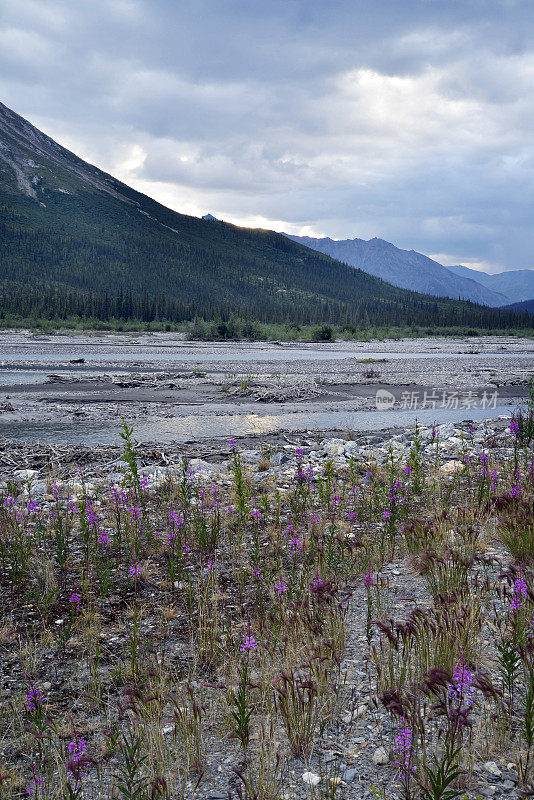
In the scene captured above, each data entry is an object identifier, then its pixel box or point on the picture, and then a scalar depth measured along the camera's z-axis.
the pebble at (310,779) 2.67
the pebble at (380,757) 2.79
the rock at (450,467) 9.79
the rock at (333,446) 11.94
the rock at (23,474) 10.09
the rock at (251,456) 11.54
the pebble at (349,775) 2.68
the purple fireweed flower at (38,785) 2.62
